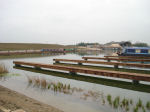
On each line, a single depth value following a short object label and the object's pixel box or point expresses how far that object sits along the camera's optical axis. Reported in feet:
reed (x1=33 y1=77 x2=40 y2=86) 23.08
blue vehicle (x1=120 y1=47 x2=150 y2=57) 73.05
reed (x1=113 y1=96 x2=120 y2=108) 14.55
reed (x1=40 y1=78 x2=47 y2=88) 21.77
